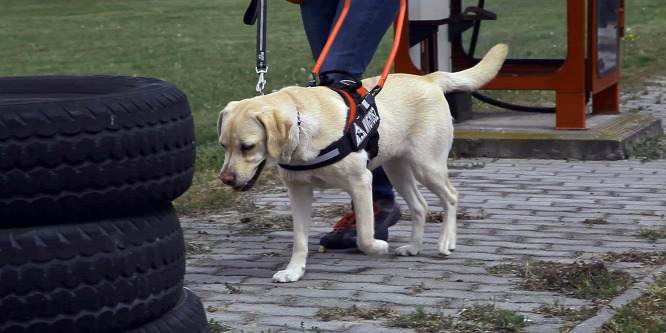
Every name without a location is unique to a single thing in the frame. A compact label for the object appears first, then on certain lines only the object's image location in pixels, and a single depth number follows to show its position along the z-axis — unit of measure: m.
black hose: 16.92
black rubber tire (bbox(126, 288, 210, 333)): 6.12
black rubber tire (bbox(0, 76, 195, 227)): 5.43
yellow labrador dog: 8.15
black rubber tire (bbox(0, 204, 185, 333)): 5.52
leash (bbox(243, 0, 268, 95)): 8.97
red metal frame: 14.42
